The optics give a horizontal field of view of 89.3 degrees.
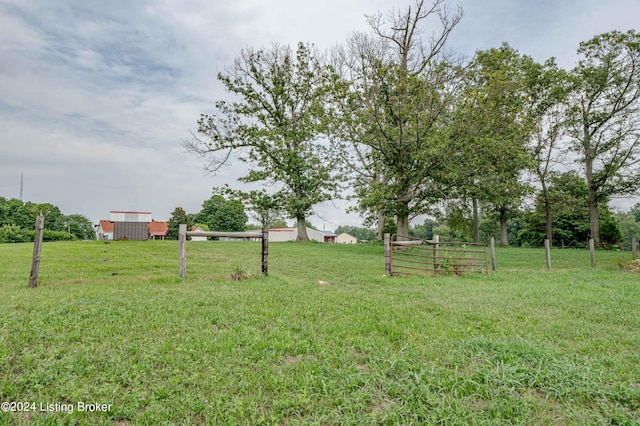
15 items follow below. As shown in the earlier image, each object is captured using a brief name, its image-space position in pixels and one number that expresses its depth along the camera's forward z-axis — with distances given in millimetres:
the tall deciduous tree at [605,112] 21469
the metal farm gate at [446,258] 10188
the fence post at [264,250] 8391
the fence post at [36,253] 6523
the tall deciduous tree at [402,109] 14898
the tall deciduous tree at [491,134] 14688
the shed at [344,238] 71250
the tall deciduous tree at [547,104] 22938
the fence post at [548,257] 12266
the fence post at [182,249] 7694
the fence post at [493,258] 11184
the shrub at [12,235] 28297
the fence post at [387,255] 9664
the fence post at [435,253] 10469
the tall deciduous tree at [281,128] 21797
